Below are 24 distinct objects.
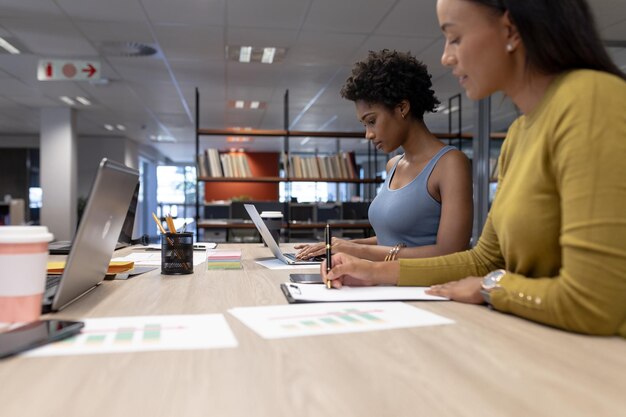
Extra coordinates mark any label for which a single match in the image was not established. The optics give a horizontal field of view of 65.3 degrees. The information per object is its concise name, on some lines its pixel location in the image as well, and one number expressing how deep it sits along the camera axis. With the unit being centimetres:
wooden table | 46
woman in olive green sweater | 71
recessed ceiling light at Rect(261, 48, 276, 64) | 497
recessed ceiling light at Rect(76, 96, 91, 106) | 734
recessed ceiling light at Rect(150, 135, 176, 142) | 1103
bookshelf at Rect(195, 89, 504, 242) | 497
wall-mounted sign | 523
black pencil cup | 137
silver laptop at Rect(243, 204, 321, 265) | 160
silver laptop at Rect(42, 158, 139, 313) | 85
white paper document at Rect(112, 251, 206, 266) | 161
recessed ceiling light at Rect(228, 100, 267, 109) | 739
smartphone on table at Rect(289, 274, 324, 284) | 117
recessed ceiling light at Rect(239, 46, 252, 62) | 493
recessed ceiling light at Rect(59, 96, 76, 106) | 733
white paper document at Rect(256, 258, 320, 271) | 149
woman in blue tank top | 157
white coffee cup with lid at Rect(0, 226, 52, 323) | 71
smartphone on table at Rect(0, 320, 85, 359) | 62
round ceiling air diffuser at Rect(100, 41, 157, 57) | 479
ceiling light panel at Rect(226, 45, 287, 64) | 491
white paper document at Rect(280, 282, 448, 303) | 96
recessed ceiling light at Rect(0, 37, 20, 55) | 482
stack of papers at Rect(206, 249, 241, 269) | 147
